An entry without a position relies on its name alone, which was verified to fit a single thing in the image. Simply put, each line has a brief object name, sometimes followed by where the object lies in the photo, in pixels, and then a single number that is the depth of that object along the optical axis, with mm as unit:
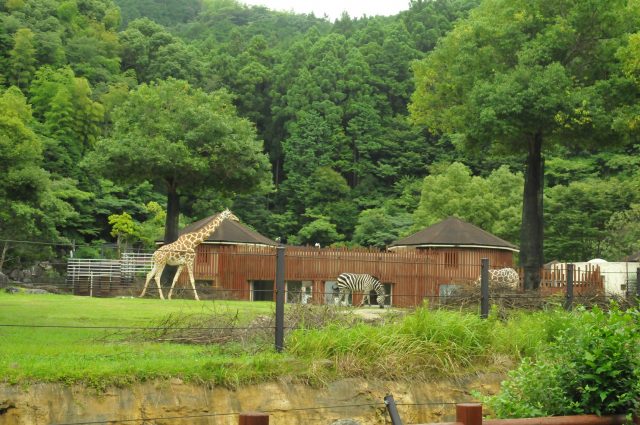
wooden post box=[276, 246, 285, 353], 13570
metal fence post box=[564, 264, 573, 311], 19016
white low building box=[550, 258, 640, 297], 32781
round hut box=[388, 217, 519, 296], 37688
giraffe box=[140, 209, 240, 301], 27484
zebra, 29203
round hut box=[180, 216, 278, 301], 35312
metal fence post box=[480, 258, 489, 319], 16922
